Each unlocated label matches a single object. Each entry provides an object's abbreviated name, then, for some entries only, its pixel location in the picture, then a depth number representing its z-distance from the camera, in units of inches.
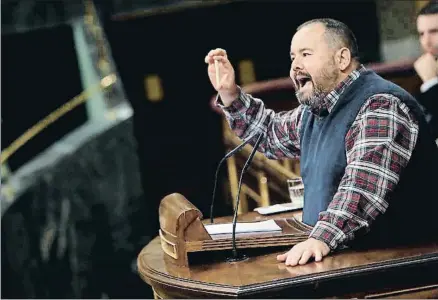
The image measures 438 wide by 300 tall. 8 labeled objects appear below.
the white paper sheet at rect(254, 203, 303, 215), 203.6
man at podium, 156.0
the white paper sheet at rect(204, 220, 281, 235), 167.6
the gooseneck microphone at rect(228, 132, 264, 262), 160.4
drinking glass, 211.8
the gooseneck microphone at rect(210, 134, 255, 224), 175.2
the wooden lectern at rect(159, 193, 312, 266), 159.0
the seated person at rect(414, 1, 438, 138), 237.9
